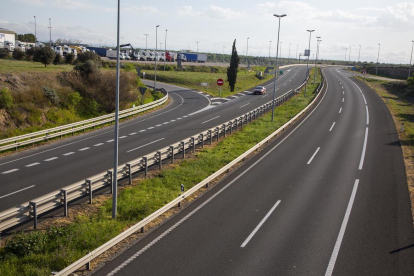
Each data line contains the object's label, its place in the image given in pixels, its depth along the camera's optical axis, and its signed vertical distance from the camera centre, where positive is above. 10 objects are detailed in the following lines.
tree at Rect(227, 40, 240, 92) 55.59 +1.22
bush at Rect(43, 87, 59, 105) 31.28 -2.23
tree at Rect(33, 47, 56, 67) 43.50 +1.53
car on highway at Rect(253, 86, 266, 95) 55.56 -1.84
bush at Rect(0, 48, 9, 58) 52.69 +1.88
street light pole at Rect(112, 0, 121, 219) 12.88 -3.65
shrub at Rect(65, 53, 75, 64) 52.91 +1.56
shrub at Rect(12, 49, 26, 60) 52.83 +1.79
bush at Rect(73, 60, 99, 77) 36.81 +0.15
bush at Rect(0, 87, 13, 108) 26.97 -2.36
